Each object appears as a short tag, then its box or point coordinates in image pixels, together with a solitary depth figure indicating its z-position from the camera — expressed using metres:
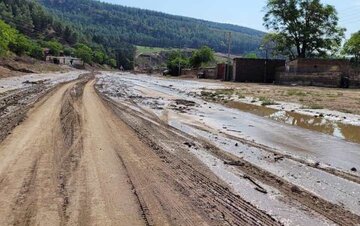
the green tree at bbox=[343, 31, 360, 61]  65.61
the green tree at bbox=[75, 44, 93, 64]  172.25
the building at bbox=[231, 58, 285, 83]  62.53
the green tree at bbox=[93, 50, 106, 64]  185.38
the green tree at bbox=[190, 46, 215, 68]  103.50
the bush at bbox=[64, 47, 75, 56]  177.71
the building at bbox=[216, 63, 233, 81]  68.12
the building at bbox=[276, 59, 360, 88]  46.06
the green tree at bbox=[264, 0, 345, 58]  69.62
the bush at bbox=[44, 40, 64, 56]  165.00
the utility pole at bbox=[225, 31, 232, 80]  68.12
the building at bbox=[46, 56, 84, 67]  150.12
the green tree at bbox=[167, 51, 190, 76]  104.24
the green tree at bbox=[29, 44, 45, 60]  135.21
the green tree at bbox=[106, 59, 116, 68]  194.12
